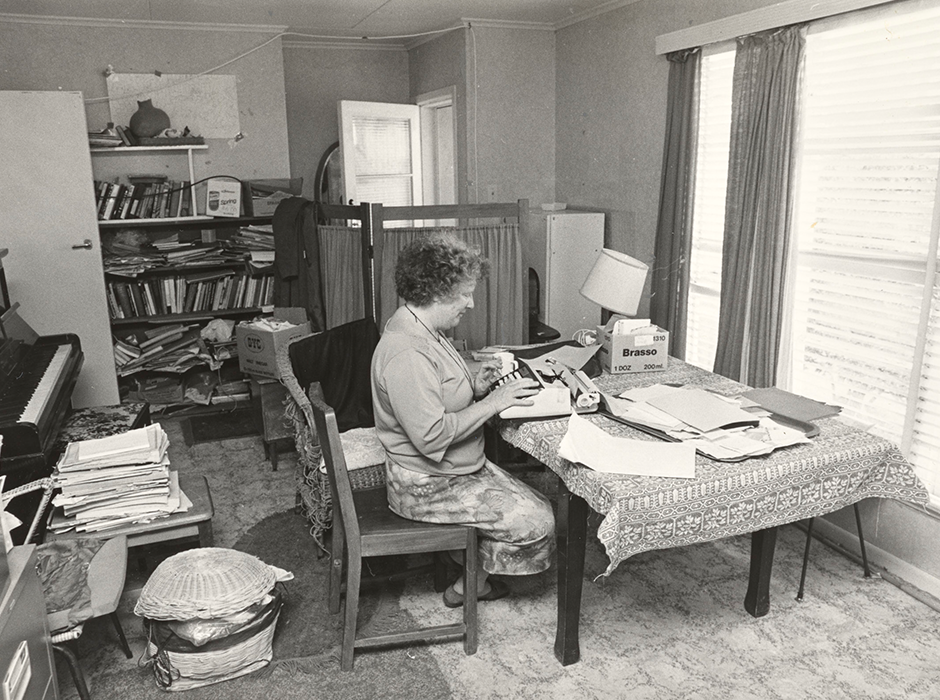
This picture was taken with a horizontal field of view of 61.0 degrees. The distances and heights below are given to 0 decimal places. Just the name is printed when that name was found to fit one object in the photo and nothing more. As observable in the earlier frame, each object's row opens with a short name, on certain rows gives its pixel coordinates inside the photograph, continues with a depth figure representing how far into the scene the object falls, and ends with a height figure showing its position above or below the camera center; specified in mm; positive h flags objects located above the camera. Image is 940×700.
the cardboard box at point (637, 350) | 2973 -640
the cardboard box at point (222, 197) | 4805 -113
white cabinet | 4453 -443
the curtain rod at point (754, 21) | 2854 +602
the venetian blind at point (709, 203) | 3590 -123
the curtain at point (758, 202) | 3113 -107
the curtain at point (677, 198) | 3705 -105
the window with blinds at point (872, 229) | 2693 -195
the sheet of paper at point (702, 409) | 2361 -708
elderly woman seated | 2311 -716
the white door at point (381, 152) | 5188 +165
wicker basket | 2271 -1344
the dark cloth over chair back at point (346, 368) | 3248 -780
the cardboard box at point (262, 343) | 4098 -849
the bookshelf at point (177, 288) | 4762 -654
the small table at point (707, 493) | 1995 -822
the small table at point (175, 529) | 2496 -1087
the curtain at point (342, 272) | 3928 -465
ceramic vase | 4637 +331
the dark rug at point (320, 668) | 2285 -1437
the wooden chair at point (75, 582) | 2000 -1068
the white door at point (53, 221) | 4254 -226
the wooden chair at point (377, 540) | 2250 -1038
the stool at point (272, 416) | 3980 -1186
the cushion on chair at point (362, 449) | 2830 -967
